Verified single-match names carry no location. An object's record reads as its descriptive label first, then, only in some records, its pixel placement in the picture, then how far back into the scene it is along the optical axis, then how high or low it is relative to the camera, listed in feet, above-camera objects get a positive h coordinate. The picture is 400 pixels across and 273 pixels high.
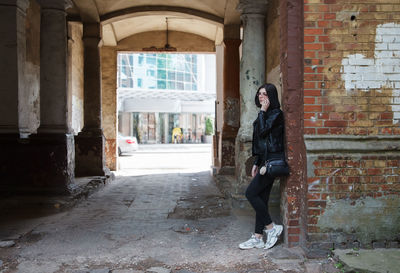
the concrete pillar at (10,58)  18.93 +3.81
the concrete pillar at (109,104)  37.73 +2.66
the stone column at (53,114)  20.51 +0.93
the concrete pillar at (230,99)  28.91 +2.41
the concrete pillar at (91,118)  29.43 +0.96
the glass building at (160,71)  105.50 +18.16
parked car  63.65 -2.63
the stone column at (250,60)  19.98 +3.80
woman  12.13 -0.79
